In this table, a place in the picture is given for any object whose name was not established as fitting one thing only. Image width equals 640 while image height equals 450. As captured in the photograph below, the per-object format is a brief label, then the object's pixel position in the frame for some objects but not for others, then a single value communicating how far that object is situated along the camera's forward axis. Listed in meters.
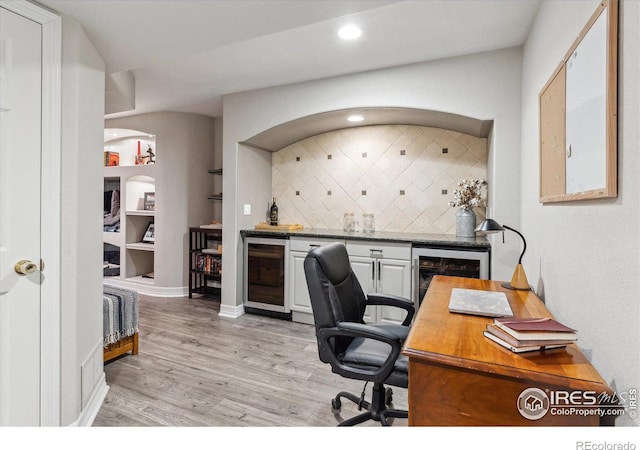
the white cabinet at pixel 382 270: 3.17
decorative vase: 3.20
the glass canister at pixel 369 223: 3.86
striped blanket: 2.64
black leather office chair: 1.63
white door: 1.51
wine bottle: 4.24
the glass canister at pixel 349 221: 3.94
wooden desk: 0.94
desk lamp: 1.88
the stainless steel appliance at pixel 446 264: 2.85
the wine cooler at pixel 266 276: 3.73
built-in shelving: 5.08
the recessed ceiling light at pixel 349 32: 2.45
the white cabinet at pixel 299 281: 3.60
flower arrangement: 3.22
